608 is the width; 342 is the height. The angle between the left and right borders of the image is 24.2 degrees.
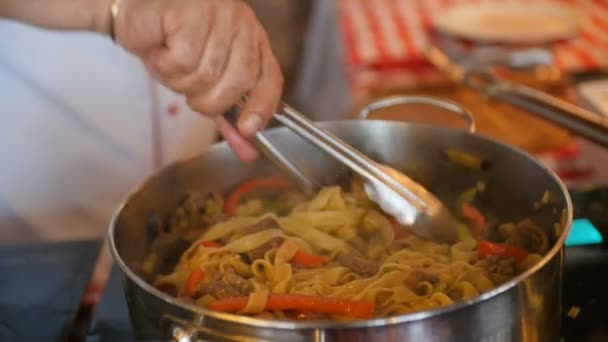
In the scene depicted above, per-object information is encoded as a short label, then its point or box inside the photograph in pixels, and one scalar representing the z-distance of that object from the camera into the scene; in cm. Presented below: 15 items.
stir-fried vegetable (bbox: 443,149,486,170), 97
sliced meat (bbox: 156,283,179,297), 89
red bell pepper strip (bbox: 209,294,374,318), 82
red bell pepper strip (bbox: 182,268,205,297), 88
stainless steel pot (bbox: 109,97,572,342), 76
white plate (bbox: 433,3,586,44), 140
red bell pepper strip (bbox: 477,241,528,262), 89
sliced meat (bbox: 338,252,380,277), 89
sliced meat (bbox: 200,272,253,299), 86
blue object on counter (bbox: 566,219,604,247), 92
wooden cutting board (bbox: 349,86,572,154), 121
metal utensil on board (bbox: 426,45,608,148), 98
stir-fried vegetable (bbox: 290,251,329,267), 90
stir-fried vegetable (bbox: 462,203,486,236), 95
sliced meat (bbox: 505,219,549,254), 91
